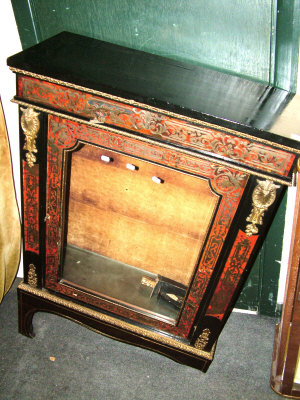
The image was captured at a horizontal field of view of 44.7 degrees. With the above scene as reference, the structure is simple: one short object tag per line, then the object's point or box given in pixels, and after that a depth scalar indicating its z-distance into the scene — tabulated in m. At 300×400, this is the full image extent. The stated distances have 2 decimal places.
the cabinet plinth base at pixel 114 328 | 1.45
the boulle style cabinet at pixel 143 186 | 1.00
